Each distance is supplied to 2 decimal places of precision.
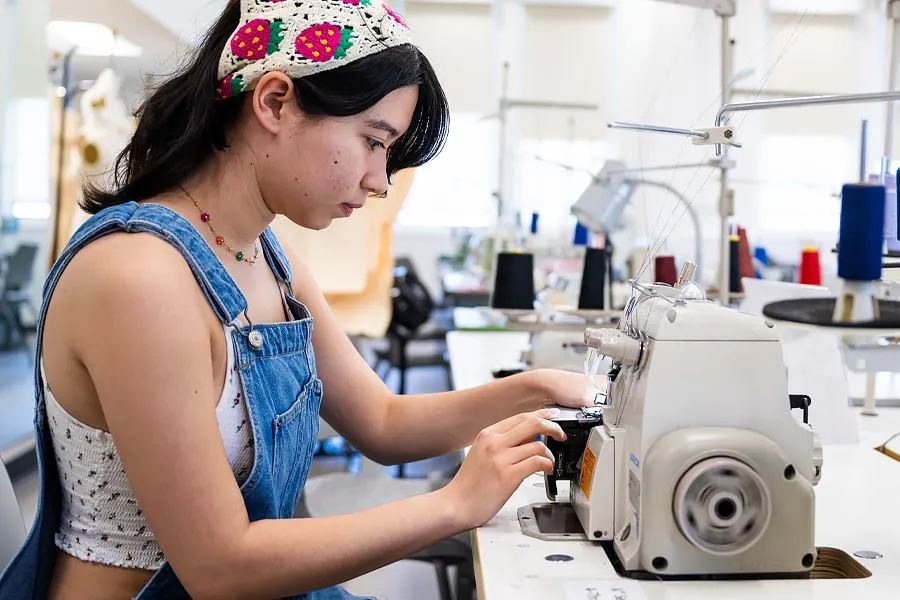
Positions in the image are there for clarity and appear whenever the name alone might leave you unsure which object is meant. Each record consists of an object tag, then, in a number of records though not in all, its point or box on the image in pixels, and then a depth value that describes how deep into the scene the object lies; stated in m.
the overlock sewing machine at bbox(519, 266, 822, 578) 0.82
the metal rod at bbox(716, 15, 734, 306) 1.78
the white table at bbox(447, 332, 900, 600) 0.82
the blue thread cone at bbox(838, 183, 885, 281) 0.84
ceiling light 3.87
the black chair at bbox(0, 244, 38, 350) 3.56
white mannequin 3.42
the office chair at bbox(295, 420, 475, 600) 1.55
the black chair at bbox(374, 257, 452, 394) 3.95
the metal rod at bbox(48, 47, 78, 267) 3.52
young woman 0.78
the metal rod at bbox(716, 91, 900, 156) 1.05
